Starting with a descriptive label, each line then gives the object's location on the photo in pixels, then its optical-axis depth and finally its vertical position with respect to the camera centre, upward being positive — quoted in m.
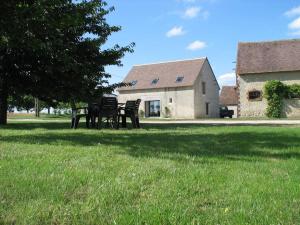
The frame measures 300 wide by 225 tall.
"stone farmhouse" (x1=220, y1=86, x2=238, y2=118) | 44.88 +2.58
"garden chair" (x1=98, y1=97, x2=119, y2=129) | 10.53 +0.25
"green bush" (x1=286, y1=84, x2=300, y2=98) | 27.21 +1.98
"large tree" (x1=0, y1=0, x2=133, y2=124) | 11.29 +2.01
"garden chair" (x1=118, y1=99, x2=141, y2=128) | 11.17 +0.18
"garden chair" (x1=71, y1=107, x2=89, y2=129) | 11.12 -0.04
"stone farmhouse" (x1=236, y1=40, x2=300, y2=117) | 27.42 +3.76
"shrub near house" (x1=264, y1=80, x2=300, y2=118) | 27.17 +1.76
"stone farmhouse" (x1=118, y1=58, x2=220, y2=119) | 31.79 +2.73
